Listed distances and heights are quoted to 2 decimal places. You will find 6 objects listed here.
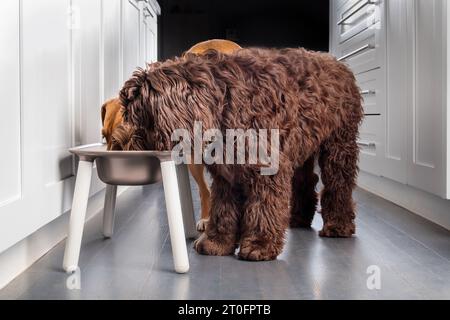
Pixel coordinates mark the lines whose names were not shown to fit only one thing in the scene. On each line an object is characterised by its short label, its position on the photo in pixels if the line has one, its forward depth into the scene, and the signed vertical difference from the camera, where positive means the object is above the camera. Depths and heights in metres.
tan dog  1.89 -0.09
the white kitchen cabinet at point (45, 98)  1.31 +0.14
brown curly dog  1.45 +0.09
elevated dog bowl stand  1.48 -0.10
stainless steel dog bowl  1.65 -0.07
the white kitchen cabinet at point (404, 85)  2.06 +0.26
